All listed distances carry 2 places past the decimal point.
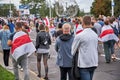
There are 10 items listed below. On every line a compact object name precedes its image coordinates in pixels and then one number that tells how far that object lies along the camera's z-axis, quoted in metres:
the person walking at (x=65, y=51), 5.54
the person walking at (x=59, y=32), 6.79
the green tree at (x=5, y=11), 74.35
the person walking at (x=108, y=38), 9.34
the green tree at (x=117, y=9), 39.92
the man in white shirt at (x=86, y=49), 4.63
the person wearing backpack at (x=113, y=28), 9.66
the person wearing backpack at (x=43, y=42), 6.90
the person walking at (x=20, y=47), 6.03
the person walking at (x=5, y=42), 8.47
